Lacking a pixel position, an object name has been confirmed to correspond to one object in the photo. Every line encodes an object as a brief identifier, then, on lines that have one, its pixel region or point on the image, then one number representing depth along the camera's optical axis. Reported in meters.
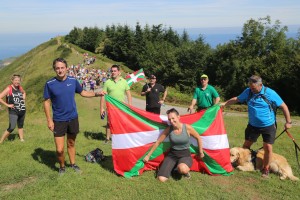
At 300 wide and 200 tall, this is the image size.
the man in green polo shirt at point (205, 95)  8.64
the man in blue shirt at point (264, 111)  6.70
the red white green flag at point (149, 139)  7.09
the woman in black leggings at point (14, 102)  8.98
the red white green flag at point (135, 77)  14.07
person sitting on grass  6.61
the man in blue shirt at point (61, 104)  6.18
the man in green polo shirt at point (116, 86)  8.98
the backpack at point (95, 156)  7.71
